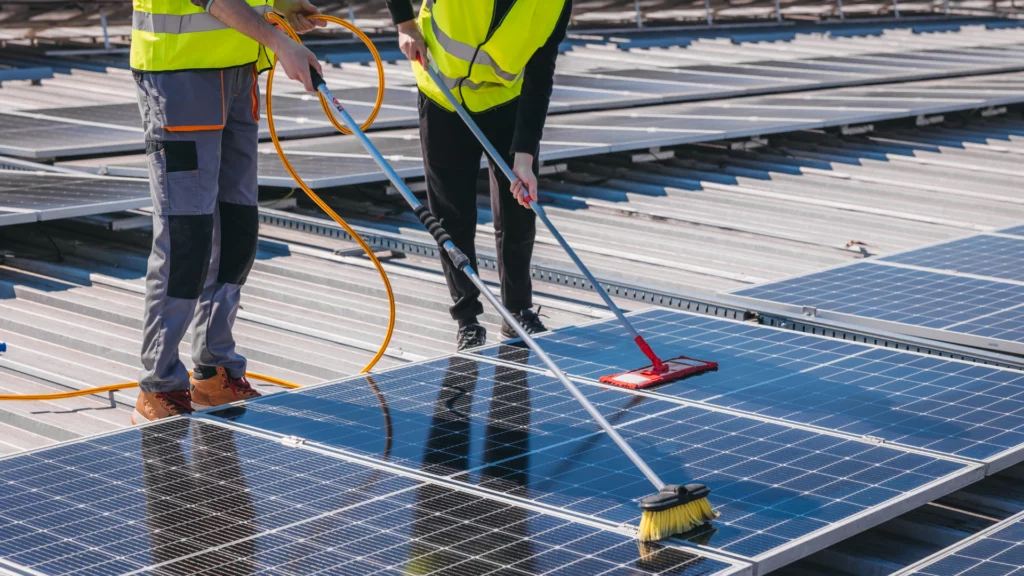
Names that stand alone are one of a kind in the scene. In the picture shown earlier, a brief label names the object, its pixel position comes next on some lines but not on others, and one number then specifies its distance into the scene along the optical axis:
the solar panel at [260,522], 3.83
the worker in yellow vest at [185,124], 5.45
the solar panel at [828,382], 4.99
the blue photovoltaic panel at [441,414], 4.81
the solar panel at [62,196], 8.30
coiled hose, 5.88
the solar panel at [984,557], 3.91
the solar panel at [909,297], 6.53
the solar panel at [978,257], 7.65
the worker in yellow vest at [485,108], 6.59
